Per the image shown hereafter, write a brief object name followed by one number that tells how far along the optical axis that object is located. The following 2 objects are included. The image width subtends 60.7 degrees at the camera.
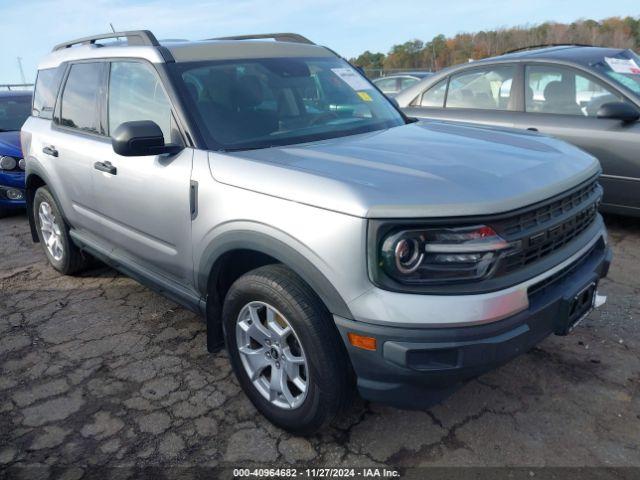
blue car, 6.55
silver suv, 2.00
